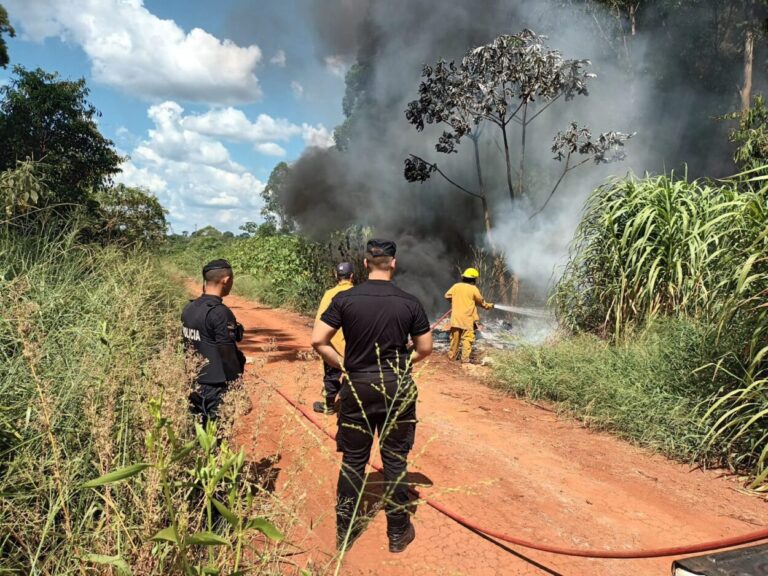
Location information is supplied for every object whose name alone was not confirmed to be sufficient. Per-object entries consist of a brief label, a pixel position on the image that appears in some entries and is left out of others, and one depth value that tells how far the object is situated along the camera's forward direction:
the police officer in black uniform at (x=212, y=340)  3.08
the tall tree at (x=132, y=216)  9.26
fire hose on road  2.78
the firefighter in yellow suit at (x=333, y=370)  4.91
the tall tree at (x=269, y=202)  36.64
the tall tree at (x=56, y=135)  7.96
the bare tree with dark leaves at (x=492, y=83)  9.20
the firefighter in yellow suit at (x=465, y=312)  7.44
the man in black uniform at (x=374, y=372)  2.85
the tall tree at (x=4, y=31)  10.71
